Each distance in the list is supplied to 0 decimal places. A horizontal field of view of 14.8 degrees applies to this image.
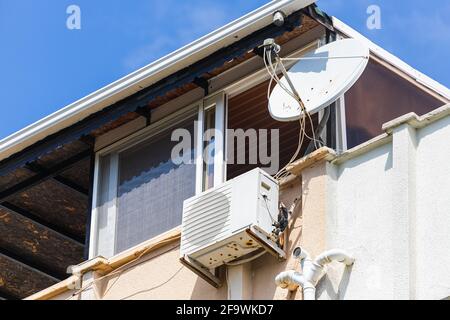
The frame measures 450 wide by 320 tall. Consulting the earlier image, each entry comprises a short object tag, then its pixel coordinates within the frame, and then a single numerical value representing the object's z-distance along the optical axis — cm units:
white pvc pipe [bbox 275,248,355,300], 1598
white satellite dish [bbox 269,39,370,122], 1711
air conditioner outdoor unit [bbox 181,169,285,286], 1686
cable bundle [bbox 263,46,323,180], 1741
